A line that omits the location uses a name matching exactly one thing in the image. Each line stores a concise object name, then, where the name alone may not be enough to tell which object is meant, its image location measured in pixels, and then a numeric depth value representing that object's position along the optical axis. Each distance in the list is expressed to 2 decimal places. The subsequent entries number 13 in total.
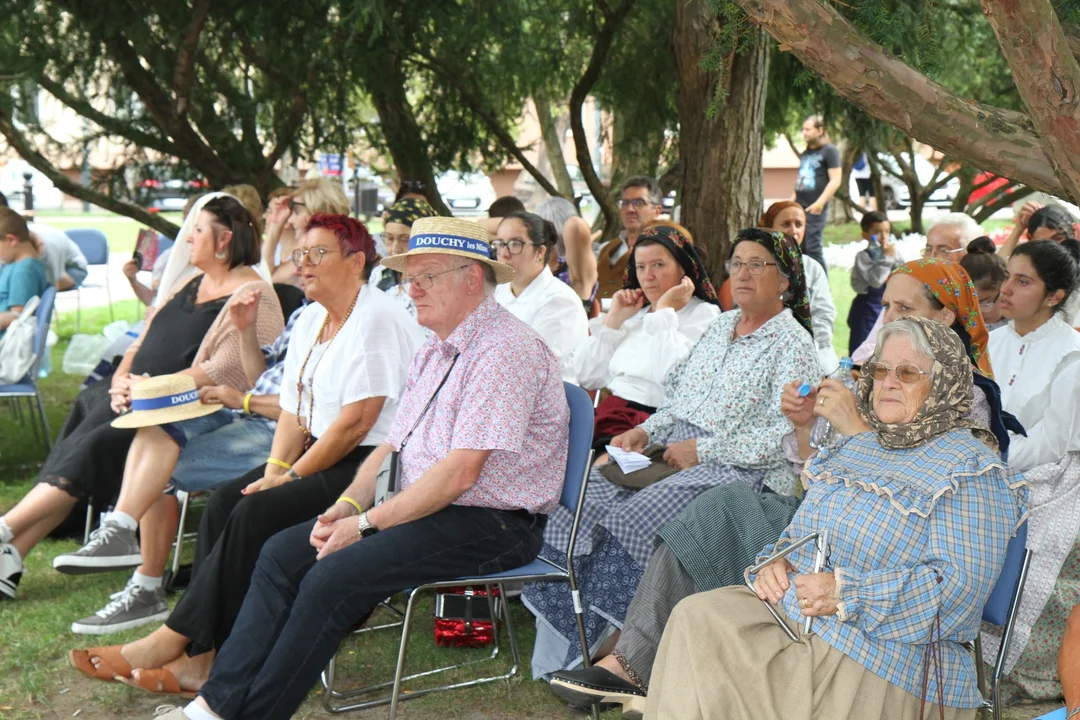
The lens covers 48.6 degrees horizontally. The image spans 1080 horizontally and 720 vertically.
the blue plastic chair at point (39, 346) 6.22
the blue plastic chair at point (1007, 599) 2.71
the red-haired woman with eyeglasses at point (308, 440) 3.73
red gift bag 4.24
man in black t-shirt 8.73
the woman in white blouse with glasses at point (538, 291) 5.19
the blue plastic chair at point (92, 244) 11.09
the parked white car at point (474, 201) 27.24
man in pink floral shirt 3.22
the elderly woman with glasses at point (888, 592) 2.60
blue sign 8.27
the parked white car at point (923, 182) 16.08
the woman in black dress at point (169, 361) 4.70
